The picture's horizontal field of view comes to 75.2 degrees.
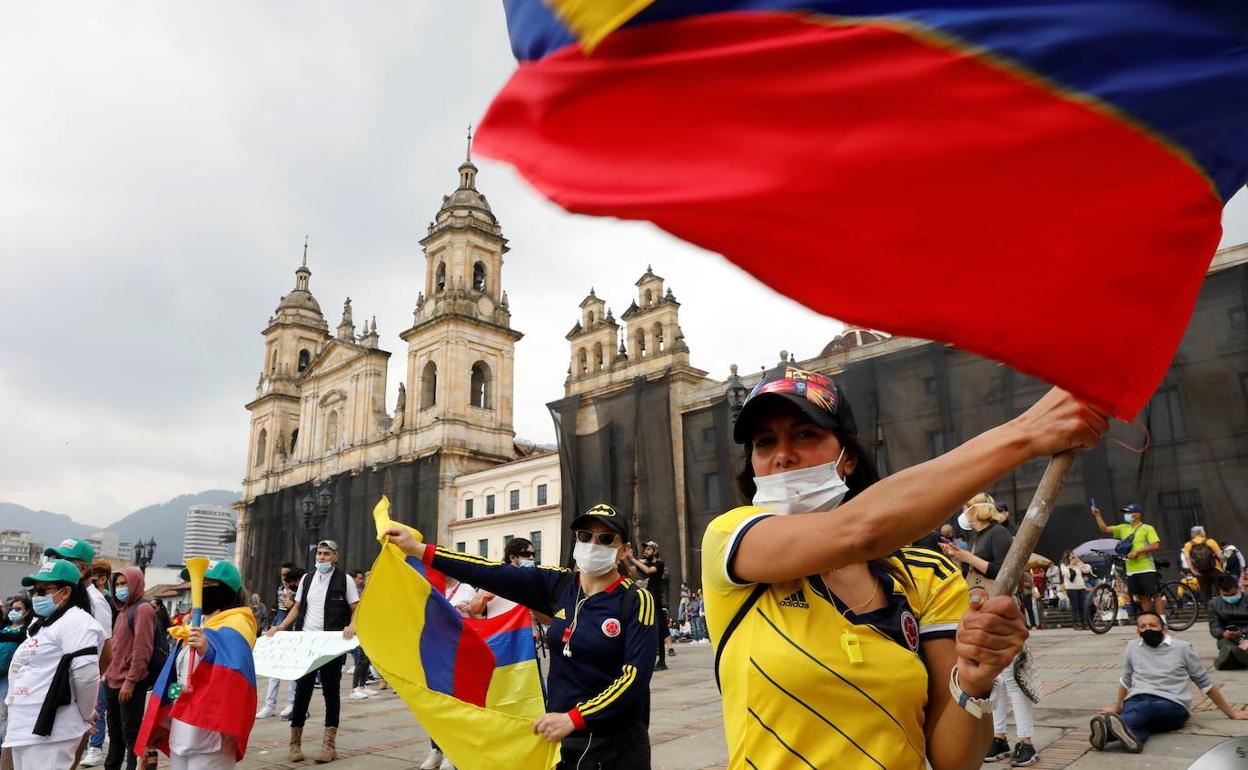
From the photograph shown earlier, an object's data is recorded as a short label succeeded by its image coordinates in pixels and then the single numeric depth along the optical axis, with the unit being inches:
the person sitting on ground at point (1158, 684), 212.2
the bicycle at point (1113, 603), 442.3
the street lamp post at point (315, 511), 786.8
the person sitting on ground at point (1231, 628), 292.4
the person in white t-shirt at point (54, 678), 203.8
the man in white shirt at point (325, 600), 304.7
